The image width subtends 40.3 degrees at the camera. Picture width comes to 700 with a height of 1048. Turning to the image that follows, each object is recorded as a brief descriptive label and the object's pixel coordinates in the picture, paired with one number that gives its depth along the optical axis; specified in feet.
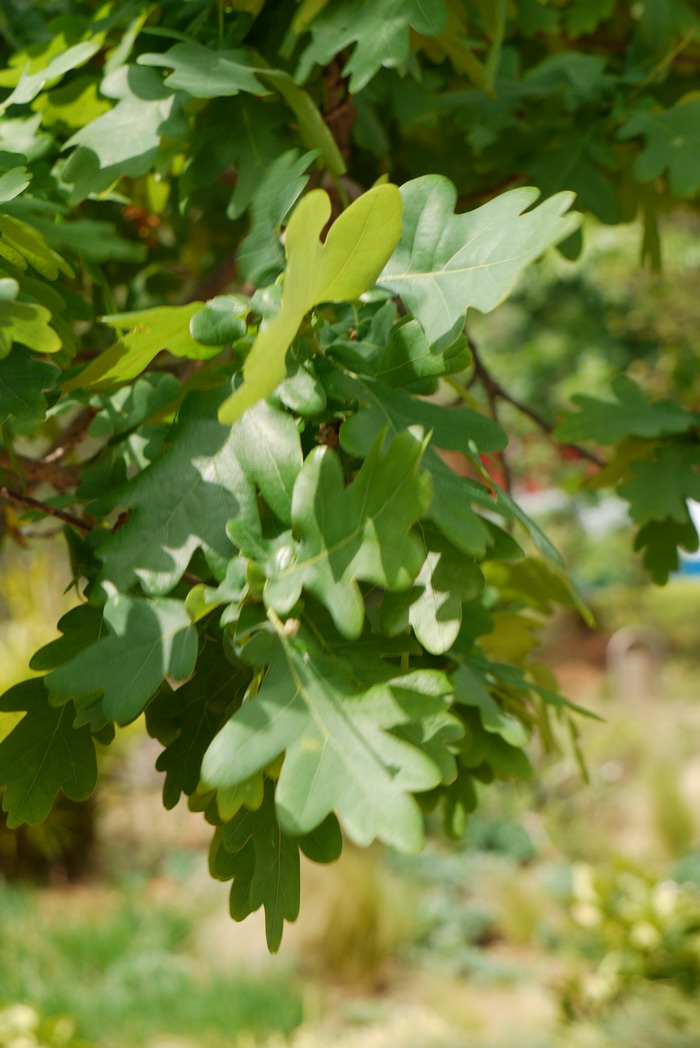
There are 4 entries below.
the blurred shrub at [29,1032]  6.66
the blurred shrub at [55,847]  13.19
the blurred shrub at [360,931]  12.05
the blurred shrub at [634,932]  9.68
